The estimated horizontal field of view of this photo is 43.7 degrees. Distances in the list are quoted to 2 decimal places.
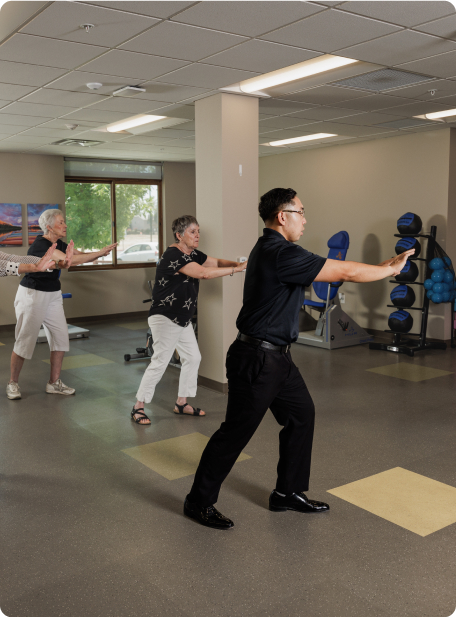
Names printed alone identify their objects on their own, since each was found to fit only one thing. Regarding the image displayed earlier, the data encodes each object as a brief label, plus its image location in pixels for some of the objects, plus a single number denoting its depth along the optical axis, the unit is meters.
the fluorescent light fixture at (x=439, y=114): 6.13
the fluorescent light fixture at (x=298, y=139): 7.53
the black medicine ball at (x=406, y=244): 6.71
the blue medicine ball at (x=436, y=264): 6.71
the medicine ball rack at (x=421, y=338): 6.82
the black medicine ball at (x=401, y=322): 6.90
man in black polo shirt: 2.53
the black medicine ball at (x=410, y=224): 6.77
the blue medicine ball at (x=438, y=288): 6.72
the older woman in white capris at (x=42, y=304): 4.80
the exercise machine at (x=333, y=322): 7.21
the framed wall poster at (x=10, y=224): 8.56
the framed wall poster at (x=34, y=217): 8.80
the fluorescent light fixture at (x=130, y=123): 6.37
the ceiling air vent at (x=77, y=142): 7.70
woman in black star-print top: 4.20
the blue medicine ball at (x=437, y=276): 6.72
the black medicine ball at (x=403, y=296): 6.89
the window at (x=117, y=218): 9.41
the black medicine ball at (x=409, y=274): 6.84
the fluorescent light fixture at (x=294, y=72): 4.34
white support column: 5.03
